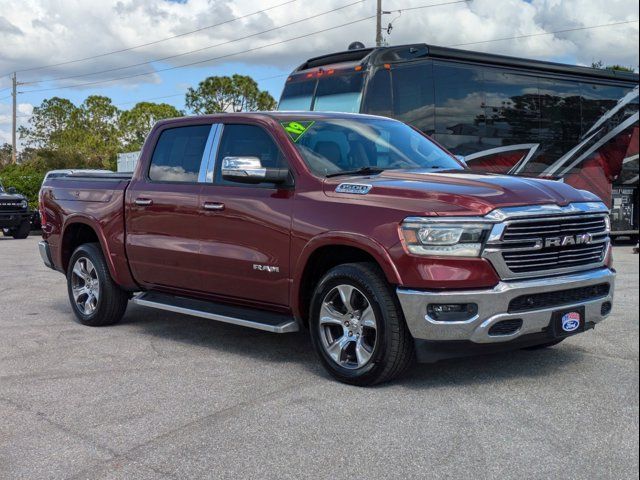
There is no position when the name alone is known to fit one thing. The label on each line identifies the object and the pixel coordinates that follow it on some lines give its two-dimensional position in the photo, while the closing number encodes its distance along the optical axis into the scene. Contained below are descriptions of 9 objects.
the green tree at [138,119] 73.00
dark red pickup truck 4.86
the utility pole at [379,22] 31.86
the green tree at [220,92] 67.06
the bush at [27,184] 28.02
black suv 21.30
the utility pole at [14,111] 57.16
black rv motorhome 14.37
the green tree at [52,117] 71.21
